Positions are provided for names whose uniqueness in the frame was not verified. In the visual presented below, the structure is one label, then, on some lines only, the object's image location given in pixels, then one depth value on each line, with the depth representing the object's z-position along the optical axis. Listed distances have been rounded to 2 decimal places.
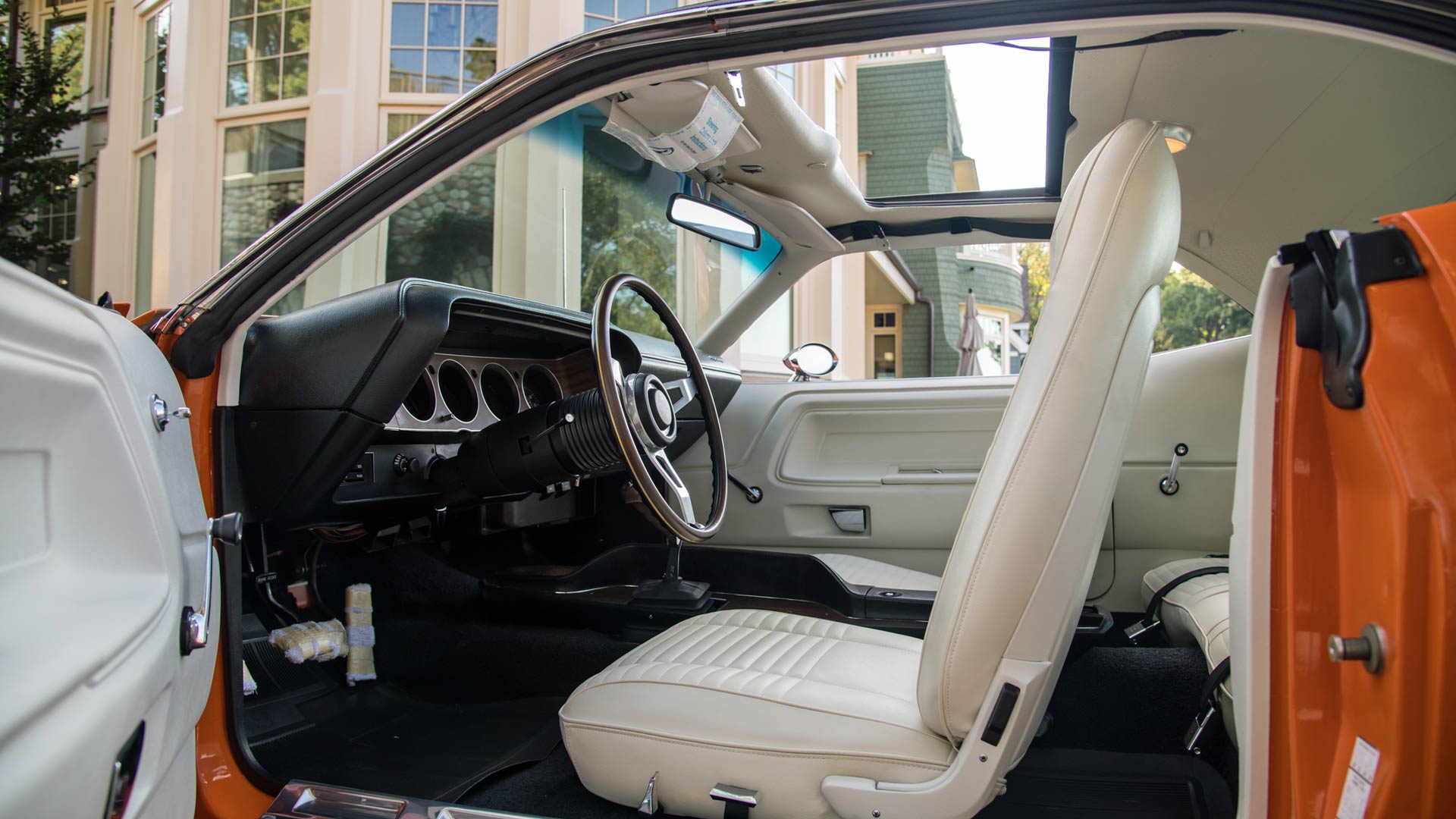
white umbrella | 3.47
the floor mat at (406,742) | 1.53
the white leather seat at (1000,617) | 0.96
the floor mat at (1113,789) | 1.30
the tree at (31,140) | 6.93
